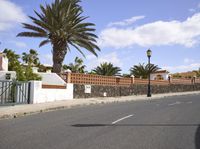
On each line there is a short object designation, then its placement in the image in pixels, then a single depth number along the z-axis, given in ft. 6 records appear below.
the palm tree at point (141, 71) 123.31
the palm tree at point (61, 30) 63.53
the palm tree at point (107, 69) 106.35
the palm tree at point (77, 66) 129.63
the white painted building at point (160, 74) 153.68
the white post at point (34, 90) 44.71
